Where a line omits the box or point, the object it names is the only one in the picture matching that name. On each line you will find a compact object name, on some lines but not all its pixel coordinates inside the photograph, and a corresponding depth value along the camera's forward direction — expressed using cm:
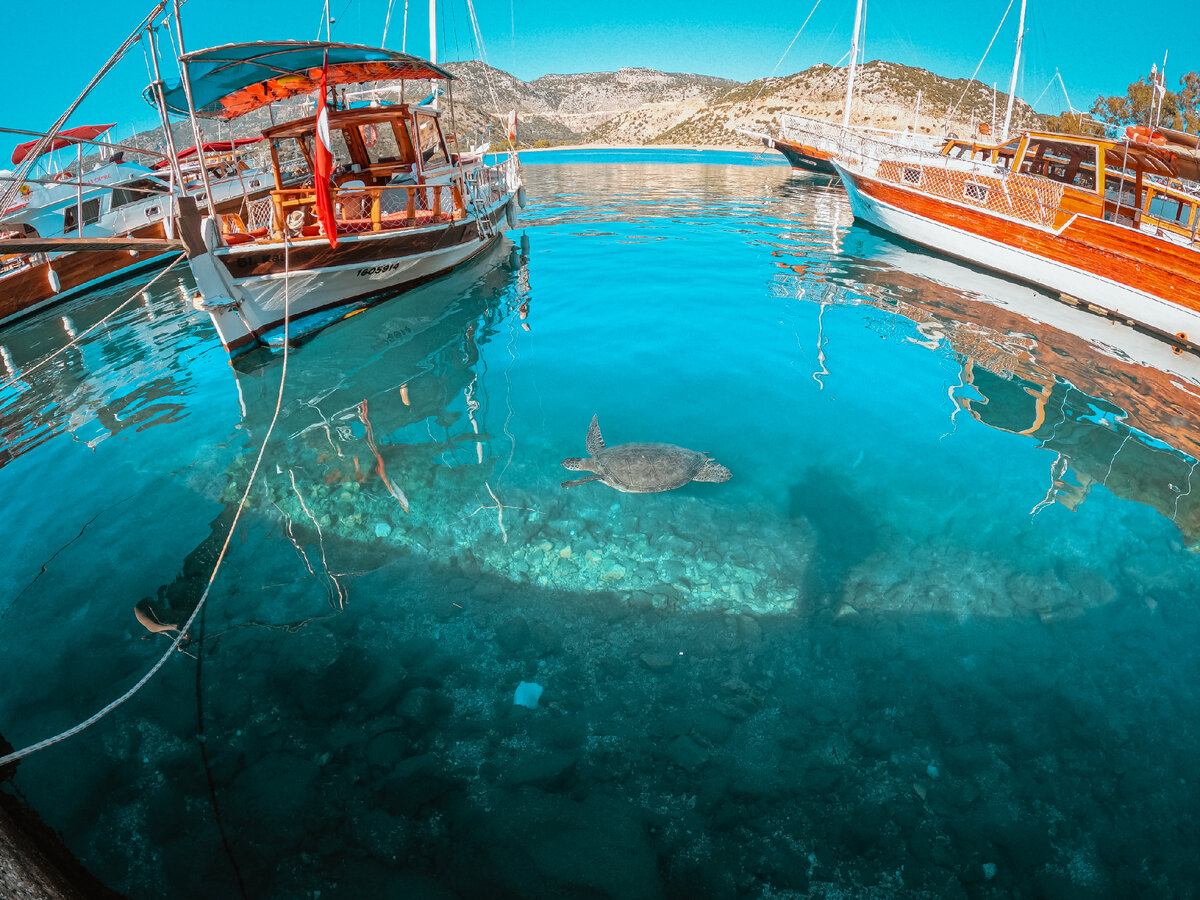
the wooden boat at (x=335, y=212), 891
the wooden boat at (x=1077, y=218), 1046
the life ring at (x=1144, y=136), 1120
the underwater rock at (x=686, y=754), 336
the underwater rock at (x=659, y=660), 399
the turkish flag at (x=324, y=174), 713
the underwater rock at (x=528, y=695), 373
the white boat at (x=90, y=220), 1377
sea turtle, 572
